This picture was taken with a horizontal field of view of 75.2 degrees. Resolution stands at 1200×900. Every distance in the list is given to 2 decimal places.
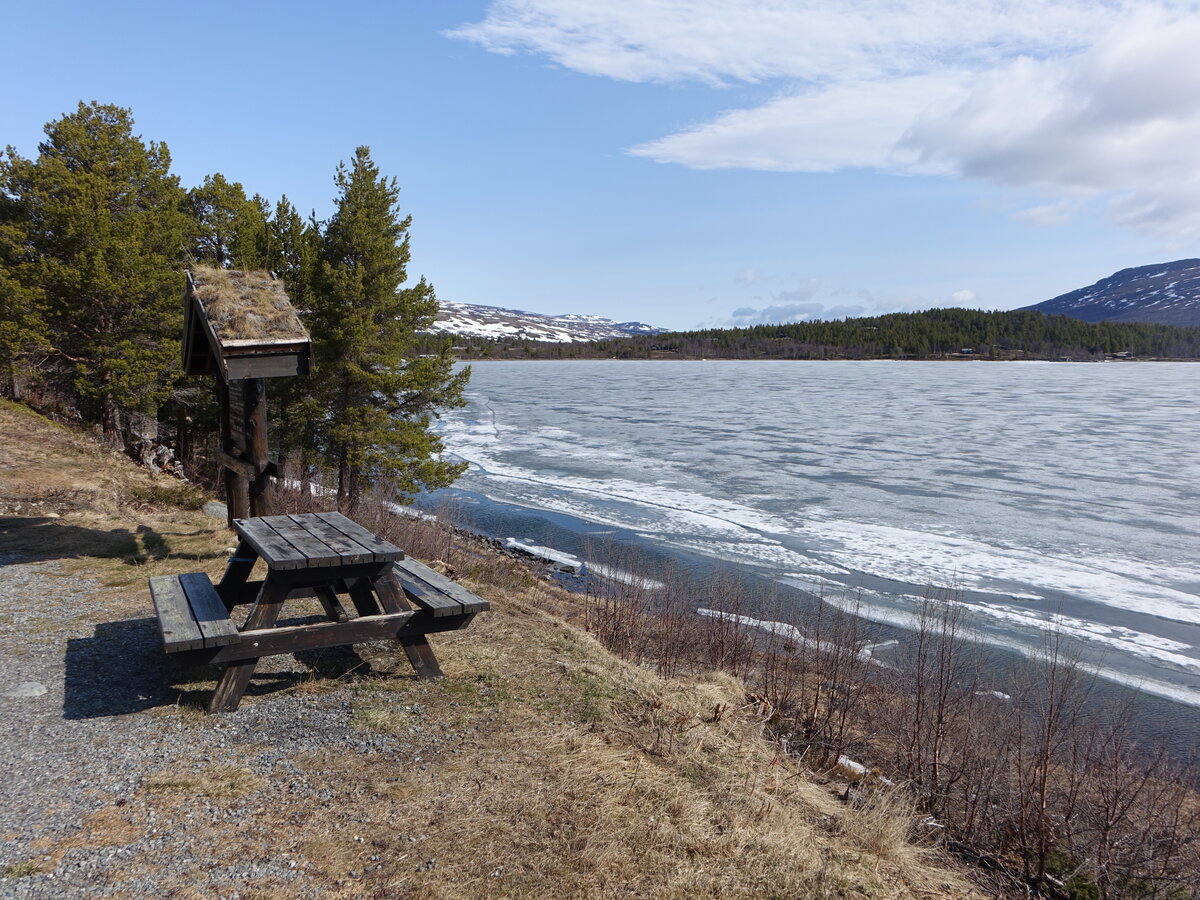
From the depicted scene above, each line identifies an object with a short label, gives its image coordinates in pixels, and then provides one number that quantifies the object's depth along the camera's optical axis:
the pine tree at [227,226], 18.27
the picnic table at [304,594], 4.92
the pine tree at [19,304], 16.23
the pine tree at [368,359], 17.25
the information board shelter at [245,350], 7.10
